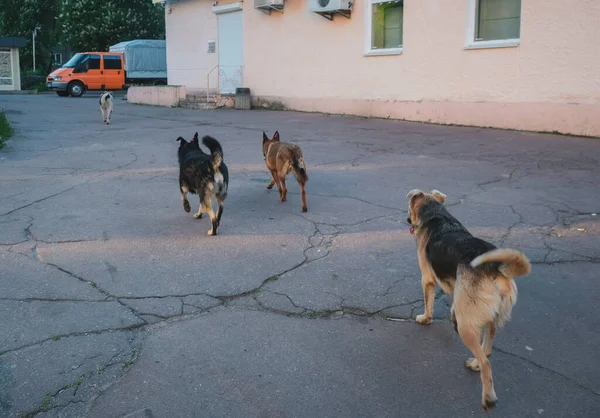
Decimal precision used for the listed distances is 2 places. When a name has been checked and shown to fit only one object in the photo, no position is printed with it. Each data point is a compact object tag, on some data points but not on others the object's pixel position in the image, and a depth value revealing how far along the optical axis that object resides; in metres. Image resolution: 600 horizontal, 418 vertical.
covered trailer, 36.94
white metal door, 23.03
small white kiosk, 38.00
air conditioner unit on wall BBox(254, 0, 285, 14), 20.09
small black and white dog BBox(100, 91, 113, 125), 17.28
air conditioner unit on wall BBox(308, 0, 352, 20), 17.62
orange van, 33.28
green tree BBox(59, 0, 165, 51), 42.25
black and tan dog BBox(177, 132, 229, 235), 6.07
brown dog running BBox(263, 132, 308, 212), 7.05
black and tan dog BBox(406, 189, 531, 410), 2.98
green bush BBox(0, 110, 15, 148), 13.05
